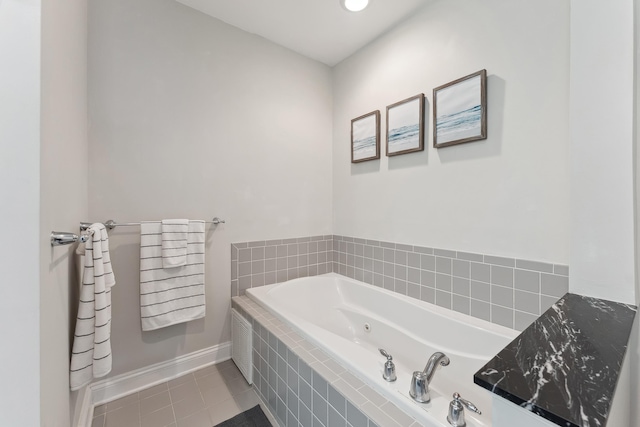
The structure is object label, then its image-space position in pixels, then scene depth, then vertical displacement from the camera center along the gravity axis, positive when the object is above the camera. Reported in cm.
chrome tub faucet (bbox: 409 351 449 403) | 92 -62
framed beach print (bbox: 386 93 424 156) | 188 +64
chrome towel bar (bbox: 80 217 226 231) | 160 -9
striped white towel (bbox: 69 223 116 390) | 117 -53
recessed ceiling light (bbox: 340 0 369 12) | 179 +143
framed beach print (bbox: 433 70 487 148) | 156 +64
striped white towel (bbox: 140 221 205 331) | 167 -49
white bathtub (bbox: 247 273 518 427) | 105 -75
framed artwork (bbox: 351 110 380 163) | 220 +64
